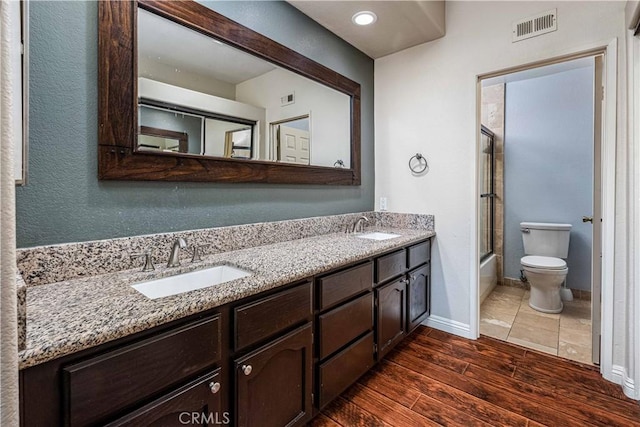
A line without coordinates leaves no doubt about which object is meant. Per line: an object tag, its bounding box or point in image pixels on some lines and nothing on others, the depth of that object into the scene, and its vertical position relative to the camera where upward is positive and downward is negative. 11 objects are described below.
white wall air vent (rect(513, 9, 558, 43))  1.95 +1.24
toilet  2.78 -0.47
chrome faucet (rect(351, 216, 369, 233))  2.45 -0.11
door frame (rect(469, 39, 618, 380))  1.76 +0.18
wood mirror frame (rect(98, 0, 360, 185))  1.22 +0.47
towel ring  2.51 +0.40
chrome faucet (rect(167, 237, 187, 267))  1.33 -0.19
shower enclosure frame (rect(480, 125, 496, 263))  3.54 +0.20
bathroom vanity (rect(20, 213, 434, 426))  0.71 -0.44
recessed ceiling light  2.06 +1.35
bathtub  3.04 -0.68
